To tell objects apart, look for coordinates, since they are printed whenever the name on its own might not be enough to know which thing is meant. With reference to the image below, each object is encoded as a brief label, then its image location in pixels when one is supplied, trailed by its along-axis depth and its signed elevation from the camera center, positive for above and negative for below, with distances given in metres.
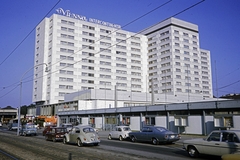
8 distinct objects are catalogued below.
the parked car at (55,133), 23.45 -2.22
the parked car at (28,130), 33.23 -2.63
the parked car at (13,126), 51.76 -3.20
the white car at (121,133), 24.58 -2.24
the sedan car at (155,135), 19.80 -2.07
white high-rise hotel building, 89.38 +21.17
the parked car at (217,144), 11.09 -1.62
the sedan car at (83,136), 18.71 -1.96
